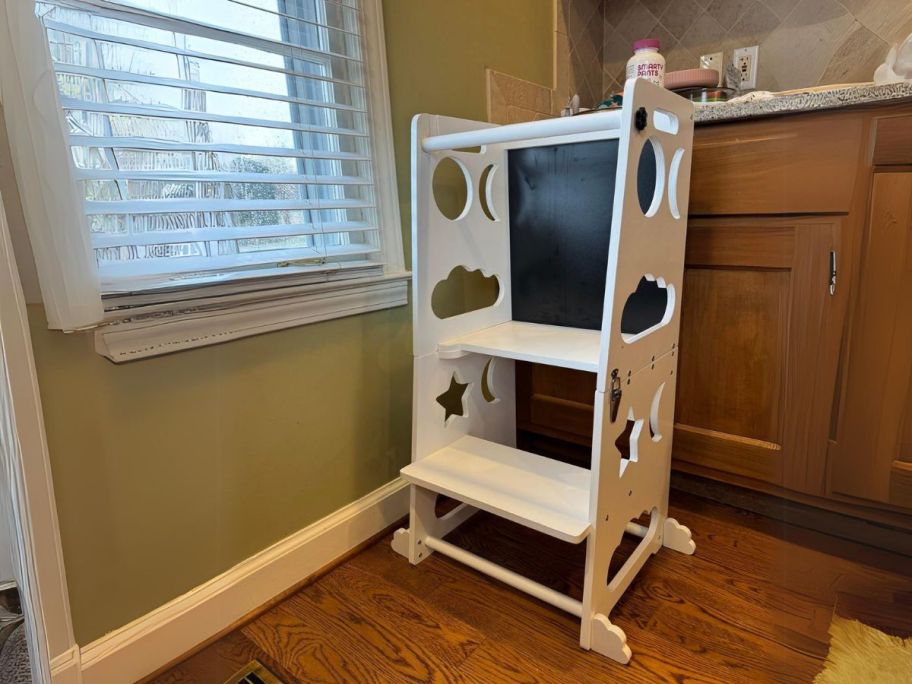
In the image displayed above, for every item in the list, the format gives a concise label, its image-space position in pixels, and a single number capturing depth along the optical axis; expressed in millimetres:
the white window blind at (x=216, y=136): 867
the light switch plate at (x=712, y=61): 1712
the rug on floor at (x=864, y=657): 969
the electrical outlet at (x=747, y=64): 1657
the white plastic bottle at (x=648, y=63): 1529
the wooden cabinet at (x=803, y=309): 1114
